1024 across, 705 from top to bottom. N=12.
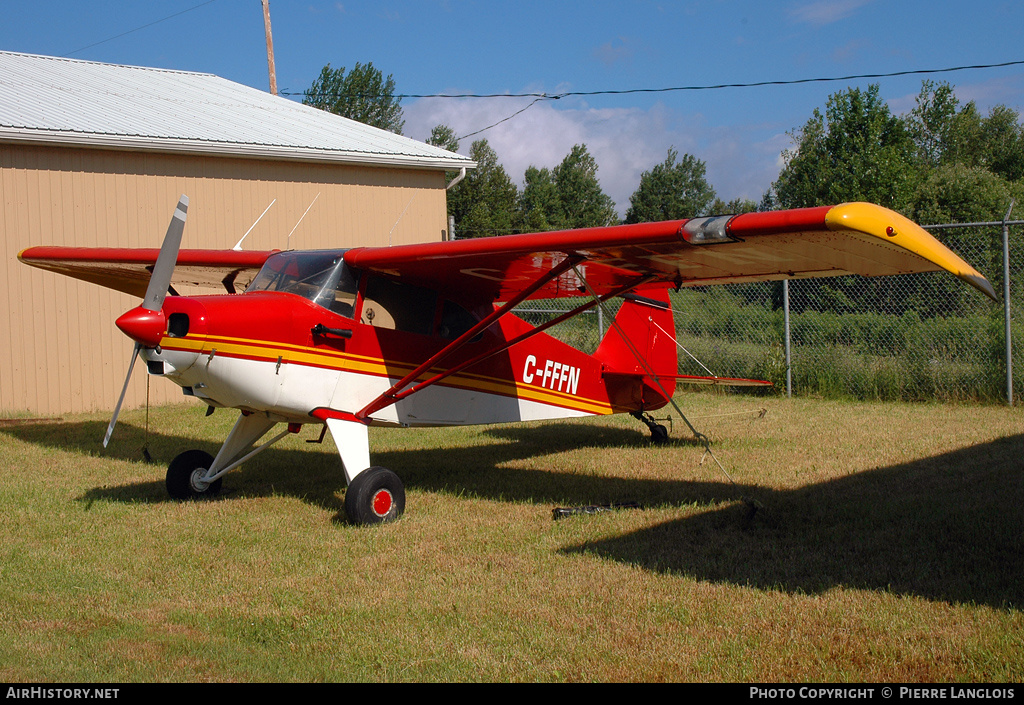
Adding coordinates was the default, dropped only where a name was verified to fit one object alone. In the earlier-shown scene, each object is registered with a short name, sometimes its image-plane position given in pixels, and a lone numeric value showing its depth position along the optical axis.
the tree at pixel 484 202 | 52.28
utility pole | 22.69
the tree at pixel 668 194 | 77.81
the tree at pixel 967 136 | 48.81
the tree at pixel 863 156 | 34.53
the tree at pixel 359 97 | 50.91
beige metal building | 12.09
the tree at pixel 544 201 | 67.62
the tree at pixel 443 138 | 56.91
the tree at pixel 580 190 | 69.50
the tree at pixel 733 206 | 76.44
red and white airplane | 4.97
